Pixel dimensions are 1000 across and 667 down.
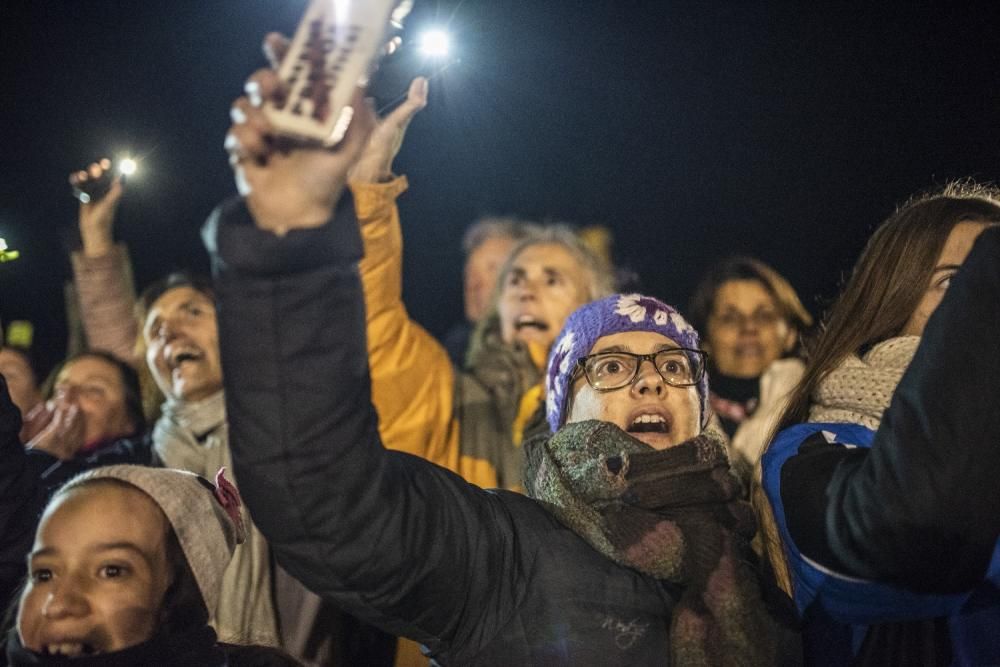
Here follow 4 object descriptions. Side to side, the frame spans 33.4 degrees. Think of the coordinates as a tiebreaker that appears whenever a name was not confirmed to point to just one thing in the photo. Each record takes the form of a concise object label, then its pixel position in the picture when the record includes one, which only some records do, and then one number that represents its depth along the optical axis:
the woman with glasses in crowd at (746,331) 2.33
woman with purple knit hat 1.16
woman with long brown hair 1.17
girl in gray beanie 1.34
